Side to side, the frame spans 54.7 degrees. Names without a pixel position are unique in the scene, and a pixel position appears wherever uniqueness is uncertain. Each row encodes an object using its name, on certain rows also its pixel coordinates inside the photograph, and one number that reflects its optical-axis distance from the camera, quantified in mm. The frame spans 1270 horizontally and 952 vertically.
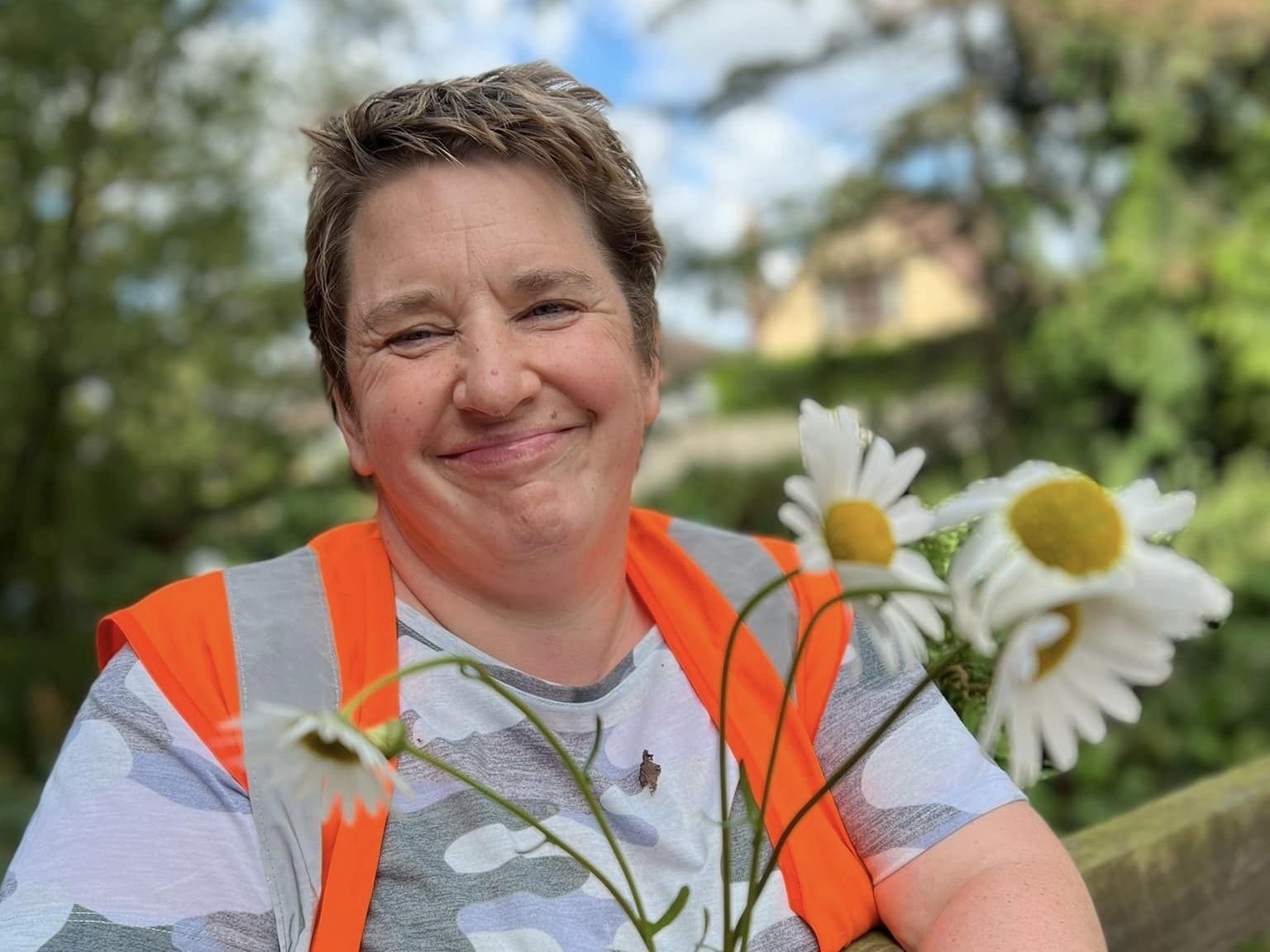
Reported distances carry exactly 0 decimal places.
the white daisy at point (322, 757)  633
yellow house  8797
